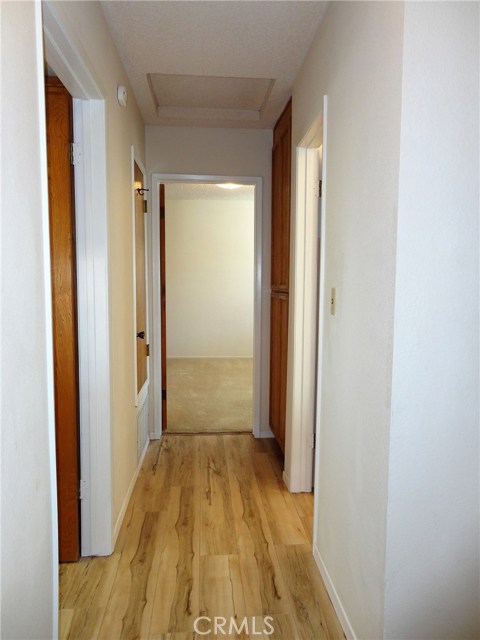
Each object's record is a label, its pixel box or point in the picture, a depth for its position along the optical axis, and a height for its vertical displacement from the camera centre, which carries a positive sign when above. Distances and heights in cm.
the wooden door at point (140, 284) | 282 -5
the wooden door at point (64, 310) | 179 -15
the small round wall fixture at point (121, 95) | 217 +93
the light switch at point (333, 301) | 173 -9
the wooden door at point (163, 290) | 343 -11
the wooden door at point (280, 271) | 284 +5
